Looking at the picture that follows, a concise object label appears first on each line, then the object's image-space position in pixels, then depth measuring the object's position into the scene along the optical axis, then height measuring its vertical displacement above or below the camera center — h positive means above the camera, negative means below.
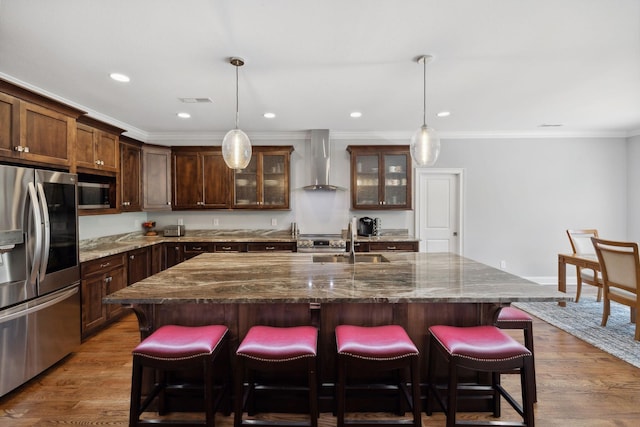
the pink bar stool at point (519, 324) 2.05 -0.77
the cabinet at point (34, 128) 2.33 +0.72
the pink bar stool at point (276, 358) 1.55 -0.76
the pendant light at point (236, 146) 2.43 +0.53
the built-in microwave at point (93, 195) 3.29 +0.20
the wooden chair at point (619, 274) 3.00 -0.66
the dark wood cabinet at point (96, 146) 3.22 +0.77
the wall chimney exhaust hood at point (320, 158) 4.72 +0.85
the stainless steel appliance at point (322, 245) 4.35 -0.49
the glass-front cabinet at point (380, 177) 4.72 +0.55
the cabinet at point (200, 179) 4.71 +0.52
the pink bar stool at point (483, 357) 1.57 -0.77
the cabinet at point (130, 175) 4.04 +0.53
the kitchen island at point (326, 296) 1.63 -0.46
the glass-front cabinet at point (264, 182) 4.72 +0.48
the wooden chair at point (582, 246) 3.88 -0.50
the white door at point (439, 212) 5.07 -0.01
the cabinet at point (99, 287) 2.98 -0.80
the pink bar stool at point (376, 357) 1.56 -0.76
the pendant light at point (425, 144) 2.40 +0.54
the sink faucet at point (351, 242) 2.53 -0.27
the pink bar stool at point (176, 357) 1.57 -0.76
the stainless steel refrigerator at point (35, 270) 2.16 -0.46
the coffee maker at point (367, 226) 4.68 -0.23
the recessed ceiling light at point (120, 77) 2.73 +1.25
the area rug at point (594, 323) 2.85 -1.28
